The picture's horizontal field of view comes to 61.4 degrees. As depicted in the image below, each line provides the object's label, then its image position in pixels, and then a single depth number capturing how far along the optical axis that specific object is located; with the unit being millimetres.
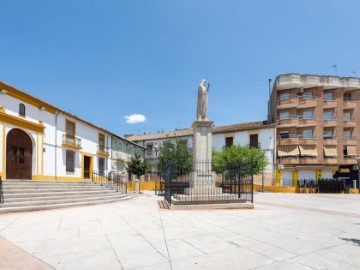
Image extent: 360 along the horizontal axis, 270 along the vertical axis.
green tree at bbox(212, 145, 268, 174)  28641
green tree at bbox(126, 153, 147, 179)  30234
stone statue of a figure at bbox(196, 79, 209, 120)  13453
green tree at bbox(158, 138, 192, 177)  30523
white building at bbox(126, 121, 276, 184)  36094
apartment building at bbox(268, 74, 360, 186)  35938
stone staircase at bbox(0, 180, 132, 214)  11156
